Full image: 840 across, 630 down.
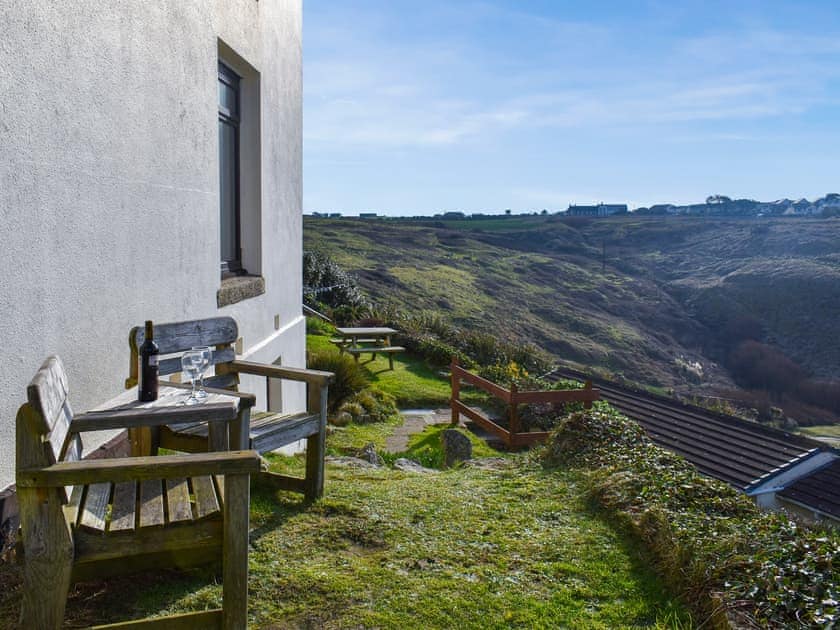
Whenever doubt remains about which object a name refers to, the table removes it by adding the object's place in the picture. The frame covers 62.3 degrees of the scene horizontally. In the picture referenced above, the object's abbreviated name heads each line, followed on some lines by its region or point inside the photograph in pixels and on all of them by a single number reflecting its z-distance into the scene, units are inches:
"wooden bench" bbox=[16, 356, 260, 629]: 88.1
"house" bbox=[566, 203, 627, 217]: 4581.7
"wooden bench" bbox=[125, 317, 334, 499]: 154.0
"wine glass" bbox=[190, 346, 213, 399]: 141.9
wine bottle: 130.6
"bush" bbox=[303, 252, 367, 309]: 928.9
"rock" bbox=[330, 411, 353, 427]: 418.0
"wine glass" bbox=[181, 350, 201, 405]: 140.6
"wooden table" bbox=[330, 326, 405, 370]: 601.6
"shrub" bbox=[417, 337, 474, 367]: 667.4
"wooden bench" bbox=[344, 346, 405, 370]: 585.0
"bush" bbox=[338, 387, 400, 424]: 434.3
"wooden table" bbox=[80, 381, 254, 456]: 113.2
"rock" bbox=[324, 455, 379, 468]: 257.8
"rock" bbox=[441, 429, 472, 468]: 320.5
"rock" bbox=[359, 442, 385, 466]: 284.4
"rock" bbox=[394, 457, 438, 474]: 277.3
